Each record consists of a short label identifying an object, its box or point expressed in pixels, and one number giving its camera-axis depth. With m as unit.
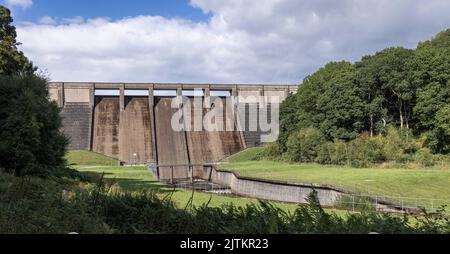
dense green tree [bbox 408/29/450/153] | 46.94
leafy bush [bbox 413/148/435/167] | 43.31
